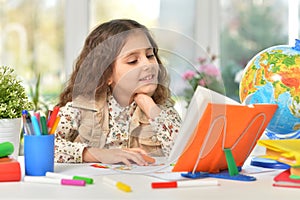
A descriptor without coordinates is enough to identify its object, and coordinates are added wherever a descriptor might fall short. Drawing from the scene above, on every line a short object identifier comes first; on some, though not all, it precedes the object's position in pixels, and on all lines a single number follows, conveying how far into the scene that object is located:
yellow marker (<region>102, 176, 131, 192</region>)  1.60
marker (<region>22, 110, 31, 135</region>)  1.76
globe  1.98
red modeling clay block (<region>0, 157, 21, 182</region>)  1.72
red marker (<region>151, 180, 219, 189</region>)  1.63
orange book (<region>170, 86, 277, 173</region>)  1.74
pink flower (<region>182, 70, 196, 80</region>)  1.84
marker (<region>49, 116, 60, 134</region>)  1.79
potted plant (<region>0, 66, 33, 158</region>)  1.92
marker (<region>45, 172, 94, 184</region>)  1.68
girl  1.89
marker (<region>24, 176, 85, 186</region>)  1.66
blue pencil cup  1.77
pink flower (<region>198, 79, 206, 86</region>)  1.81
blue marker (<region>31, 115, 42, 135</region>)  1.76
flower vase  1.92
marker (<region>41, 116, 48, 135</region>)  1.77
